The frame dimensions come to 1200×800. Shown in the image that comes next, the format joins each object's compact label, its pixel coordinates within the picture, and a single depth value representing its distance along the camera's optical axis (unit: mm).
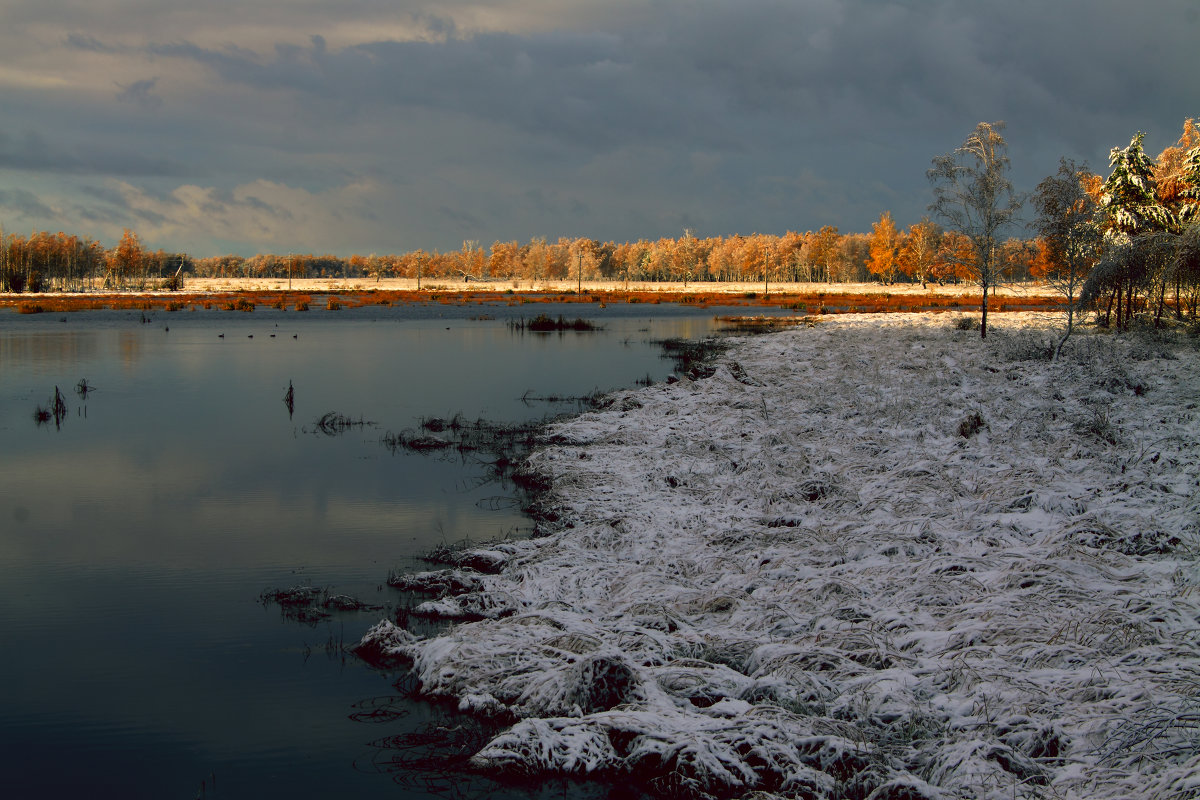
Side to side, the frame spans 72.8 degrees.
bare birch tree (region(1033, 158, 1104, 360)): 33094
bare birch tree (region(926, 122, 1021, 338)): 34944
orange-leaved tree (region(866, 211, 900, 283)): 148125
